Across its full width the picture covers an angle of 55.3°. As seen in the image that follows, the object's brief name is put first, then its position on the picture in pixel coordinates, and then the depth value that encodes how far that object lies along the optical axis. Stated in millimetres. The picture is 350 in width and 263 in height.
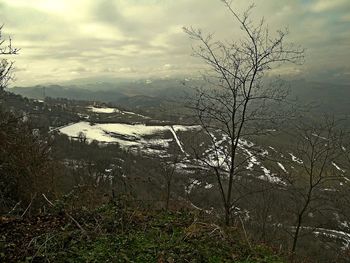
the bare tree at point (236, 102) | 8438
